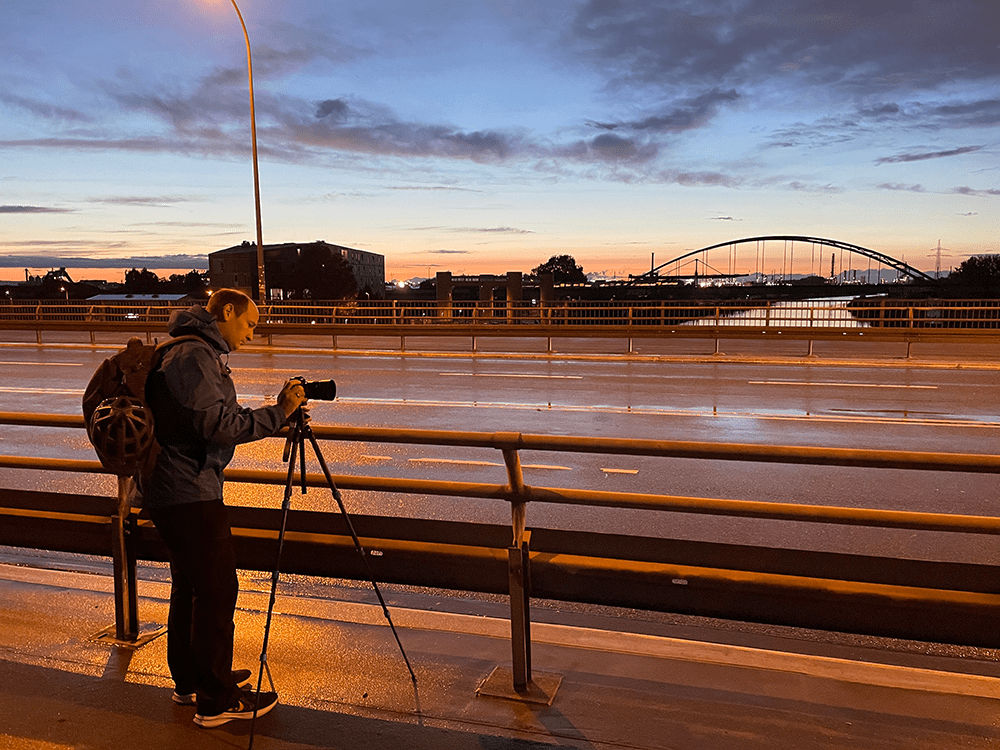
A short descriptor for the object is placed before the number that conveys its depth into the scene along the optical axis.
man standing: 3.36
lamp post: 28.25
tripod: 3.61
